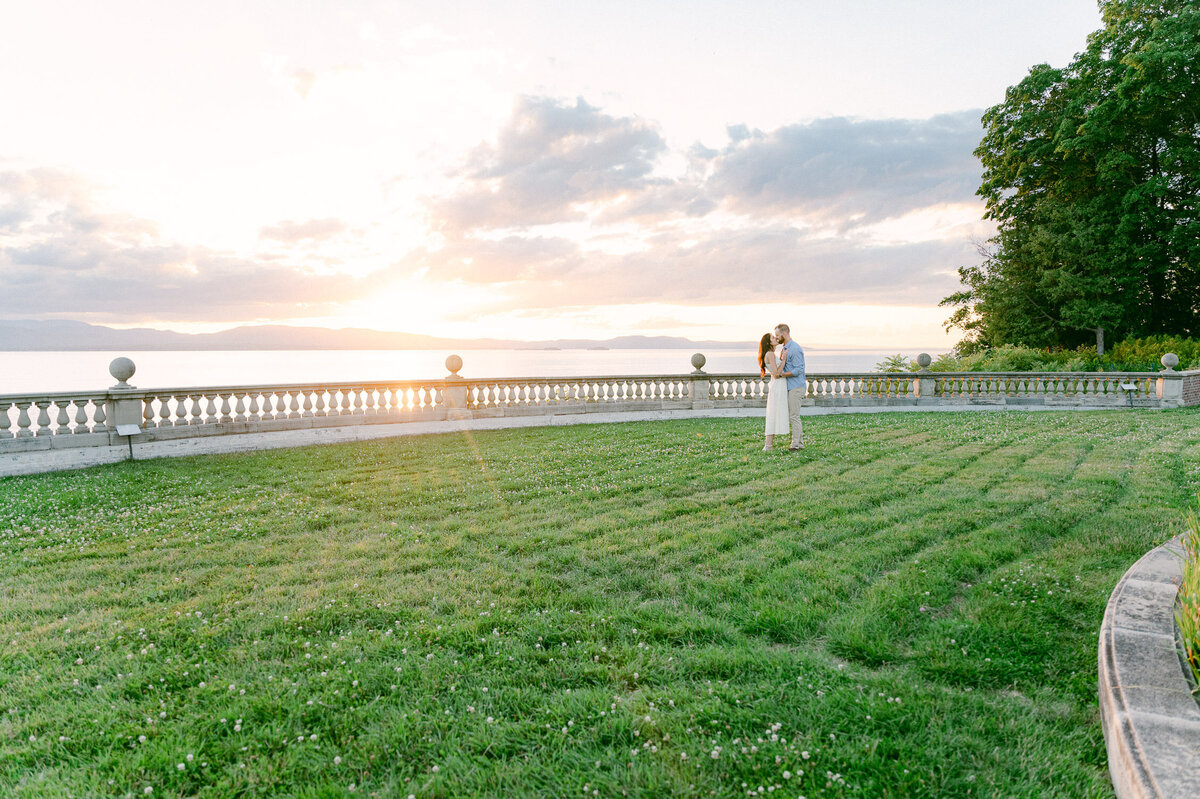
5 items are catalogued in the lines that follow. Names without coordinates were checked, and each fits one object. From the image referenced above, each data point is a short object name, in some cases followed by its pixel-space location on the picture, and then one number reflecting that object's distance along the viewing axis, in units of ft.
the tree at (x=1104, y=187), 89.86
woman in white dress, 40.29
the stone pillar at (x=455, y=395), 57.67
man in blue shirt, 39.65
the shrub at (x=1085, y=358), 85.25
